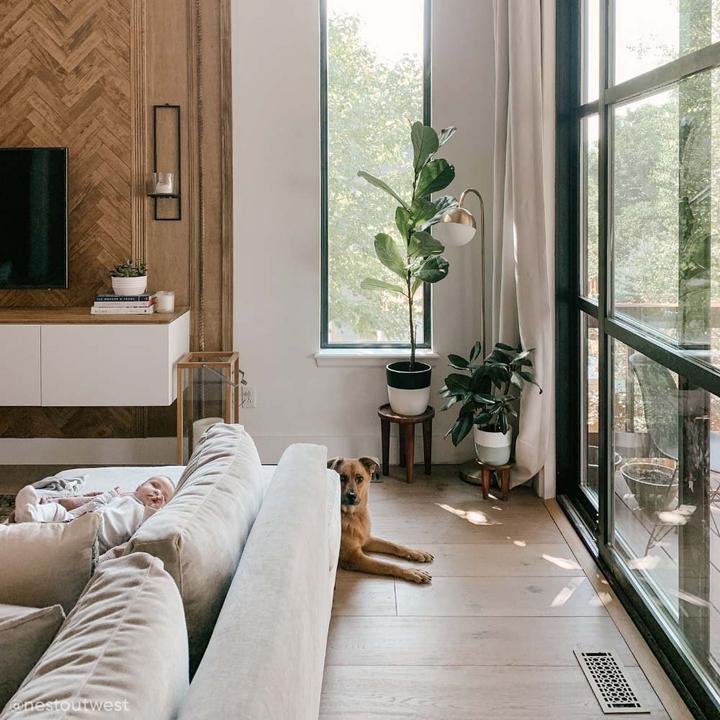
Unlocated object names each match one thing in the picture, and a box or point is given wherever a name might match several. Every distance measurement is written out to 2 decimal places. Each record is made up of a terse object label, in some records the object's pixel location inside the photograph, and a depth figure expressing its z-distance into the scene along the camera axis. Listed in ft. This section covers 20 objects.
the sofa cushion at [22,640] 3.98
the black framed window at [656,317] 7.19
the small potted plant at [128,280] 13.91
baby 6.67
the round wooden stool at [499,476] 13.07
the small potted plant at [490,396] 12.62
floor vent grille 7.30
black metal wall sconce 14.21
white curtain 12.44
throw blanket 8.09
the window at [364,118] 14.60
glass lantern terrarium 13.65
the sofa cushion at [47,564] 4.67
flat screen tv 14.07
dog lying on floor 10.11
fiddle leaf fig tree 13.16
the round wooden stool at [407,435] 13.78
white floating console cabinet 13.11
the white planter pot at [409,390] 13.76
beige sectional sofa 3.47
